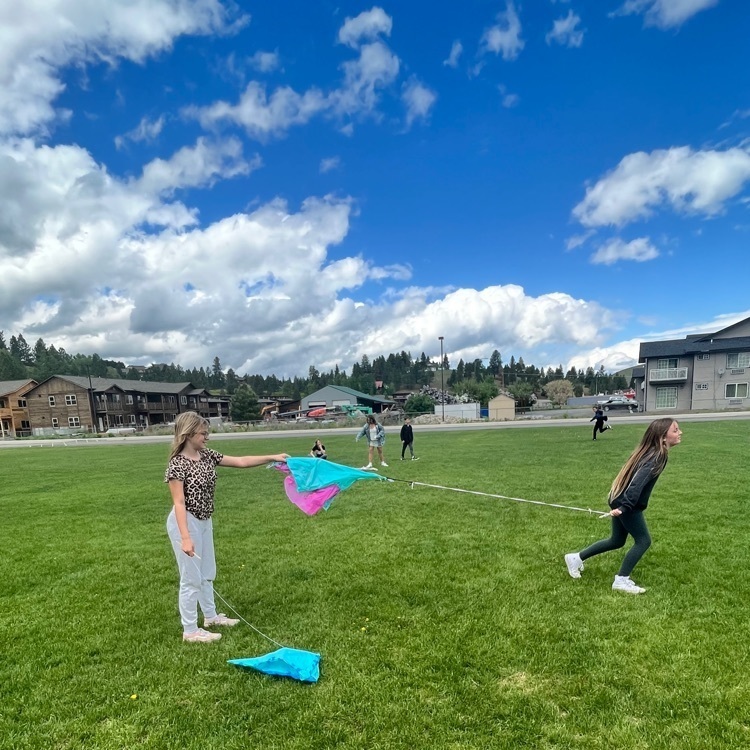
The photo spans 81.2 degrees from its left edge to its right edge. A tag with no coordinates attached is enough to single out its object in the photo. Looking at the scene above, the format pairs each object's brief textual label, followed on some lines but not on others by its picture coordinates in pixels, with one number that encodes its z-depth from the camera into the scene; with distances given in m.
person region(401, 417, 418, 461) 17.64
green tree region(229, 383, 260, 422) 77.94
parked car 59.57
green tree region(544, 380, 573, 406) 116.88
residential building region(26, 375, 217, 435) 68.88
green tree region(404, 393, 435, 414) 71.94
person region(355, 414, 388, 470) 15.99
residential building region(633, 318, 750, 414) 49.31
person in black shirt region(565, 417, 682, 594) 5.14
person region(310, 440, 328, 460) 15.53
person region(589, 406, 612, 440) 22.58
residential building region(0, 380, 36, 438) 68.75
